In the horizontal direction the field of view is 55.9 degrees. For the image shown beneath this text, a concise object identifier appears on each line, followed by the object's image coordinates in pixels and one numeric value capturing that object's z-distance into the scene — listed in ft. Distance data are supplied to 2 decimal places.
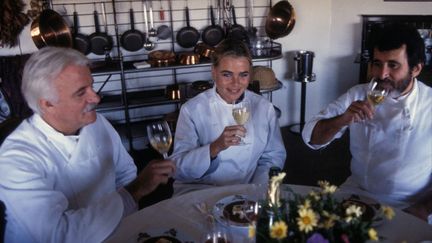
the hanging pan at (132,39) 11.50
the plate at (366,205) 4.10
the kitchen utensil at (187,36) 12.06
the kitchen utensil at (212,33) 12.22
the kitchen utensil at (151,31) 11.59
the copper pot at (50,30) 10.34
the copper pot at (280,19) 12.85
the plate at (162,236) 3.92
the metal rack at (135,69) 10.93
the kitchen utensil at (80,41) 11.05
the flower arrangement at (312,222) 2.62
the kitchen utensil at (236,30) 11.84
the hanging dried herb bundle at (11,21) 10.14
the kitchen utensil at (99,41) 11.19
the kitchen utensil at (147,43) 11.59
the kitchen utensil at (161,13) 11.80
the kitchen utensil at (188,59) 11.09
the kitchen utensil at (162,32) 11.85
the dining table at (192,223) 3.94
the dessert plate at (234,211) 4.22
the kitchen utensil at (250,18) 12.71
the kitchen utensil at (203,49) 11.47
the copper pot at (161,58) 10.95
